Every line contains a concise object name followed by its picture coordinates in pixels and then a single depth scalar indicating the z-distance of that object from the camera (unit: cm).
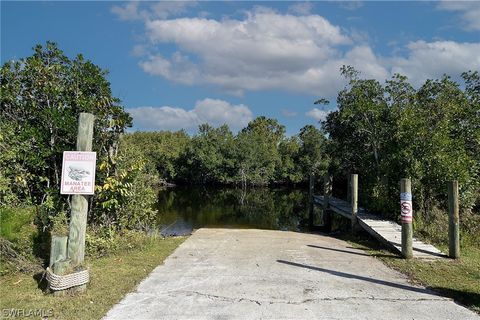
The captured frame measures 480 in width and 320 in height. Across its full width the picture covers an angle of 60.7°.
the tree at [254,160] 5140
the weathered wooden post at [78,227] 575
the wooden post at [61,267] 543
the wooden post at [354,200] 1195
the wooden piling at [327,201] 1647
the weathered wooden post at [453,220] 784
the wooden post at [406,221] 789
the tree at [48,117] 855
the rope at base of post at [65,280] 525
